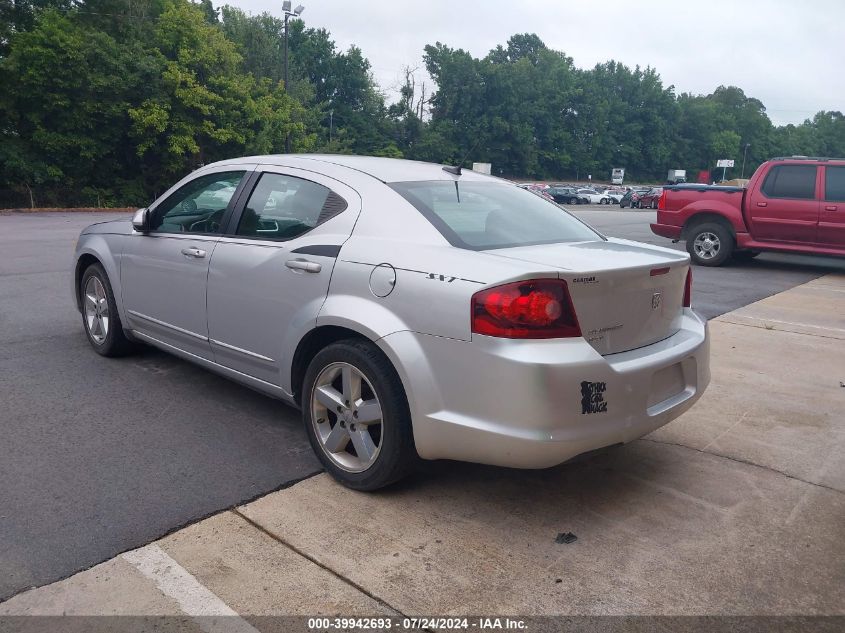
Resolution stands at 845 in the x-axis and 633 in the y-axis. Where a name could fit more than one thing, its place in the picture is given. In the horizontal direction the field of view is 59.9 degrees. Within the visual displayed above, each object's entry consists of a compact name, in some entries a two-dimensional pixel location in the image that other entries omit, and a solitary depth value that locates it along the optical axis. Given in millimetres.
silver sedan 2994
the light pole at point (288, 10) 32250
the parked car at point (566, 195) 56656
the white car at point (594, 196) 59281
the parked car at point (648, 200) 52781
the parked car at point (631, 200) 54375
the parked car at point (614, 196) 61500
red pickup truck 11734
